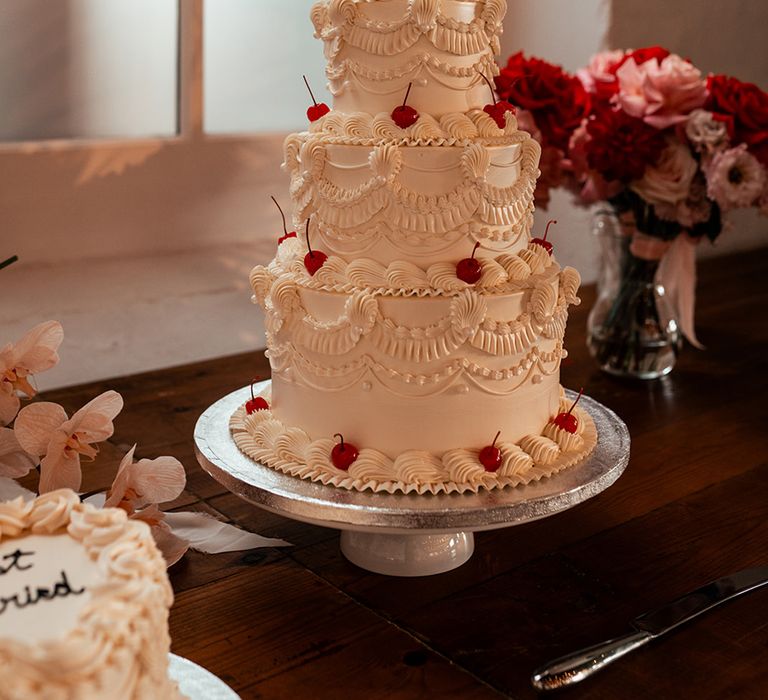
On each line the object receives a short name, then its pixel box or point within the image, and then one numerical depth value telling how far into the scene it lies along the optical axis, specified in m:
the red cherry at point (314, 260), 1.30
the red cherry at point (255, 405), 1.41
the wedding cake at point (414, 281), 1.25
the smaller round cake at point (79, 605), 0.72
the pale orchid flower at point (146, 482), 1.16
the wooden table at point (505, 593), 1.08
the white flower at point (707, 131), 1.86
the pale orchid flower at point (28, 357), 1.17
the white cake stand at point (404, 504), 1.15
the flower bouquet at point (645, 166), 1.89
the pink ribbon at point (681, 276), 2.06
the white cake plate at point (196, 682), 0.88
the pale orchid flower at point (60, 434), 1.16
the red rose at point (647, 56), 2.01
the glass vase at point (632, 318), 2.09
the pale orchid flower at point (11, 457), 1.20
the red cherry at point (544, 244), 1.39
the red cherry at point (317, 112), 1.36
